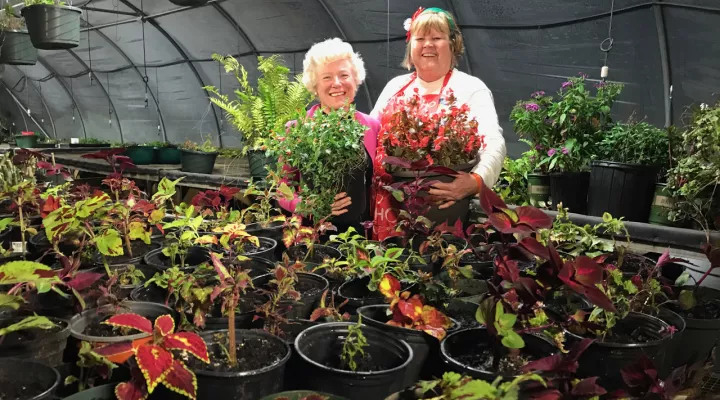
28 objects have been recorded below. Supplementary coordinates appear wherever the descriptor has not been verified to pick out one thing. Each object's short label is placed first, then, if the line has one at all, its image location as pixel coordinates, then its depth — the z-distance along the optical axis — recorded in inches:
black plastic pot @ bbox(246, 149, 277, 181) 125.6
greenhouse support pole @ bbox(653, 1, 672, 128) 129.0
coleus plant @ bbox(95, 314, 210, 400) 30.3
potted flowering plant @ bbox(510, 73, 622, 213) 115.6
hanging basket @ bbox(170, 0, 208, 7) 131.3
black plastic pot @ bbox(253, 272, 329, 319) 50.5
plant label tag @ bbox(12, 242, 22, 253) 68.8
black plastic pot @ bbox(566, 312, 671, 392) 39.6
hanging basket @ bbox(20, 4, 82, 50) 163.5
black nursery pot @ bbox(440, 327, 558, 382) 39.2
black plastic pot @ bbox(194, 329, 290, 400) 34.2
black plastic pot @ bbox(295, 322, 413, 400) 35.5
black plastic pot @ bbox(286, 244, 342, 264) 68.8
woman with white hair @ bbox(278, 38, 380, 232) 87.1
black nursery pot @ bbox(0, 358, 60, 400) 34.4
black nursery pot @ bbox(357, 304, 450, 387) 41.7
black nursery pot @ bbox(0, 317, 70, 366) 38.8
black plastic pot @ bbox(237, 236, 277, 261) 65.2
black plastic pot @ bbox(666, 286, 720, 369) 49.2
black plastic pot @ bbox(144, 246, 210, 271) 62.0
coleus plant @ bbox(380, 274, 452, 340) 44.2
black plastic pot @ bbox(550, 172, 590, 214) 114.9
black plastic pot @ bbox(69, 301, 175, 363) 39.5
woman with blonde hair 76.5
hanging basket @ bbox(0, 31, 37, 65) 207.3
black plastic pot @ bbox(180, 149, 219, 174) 156.6
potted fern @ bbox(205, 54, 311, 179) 129.7
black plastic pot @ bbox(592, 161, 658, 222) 100.9
